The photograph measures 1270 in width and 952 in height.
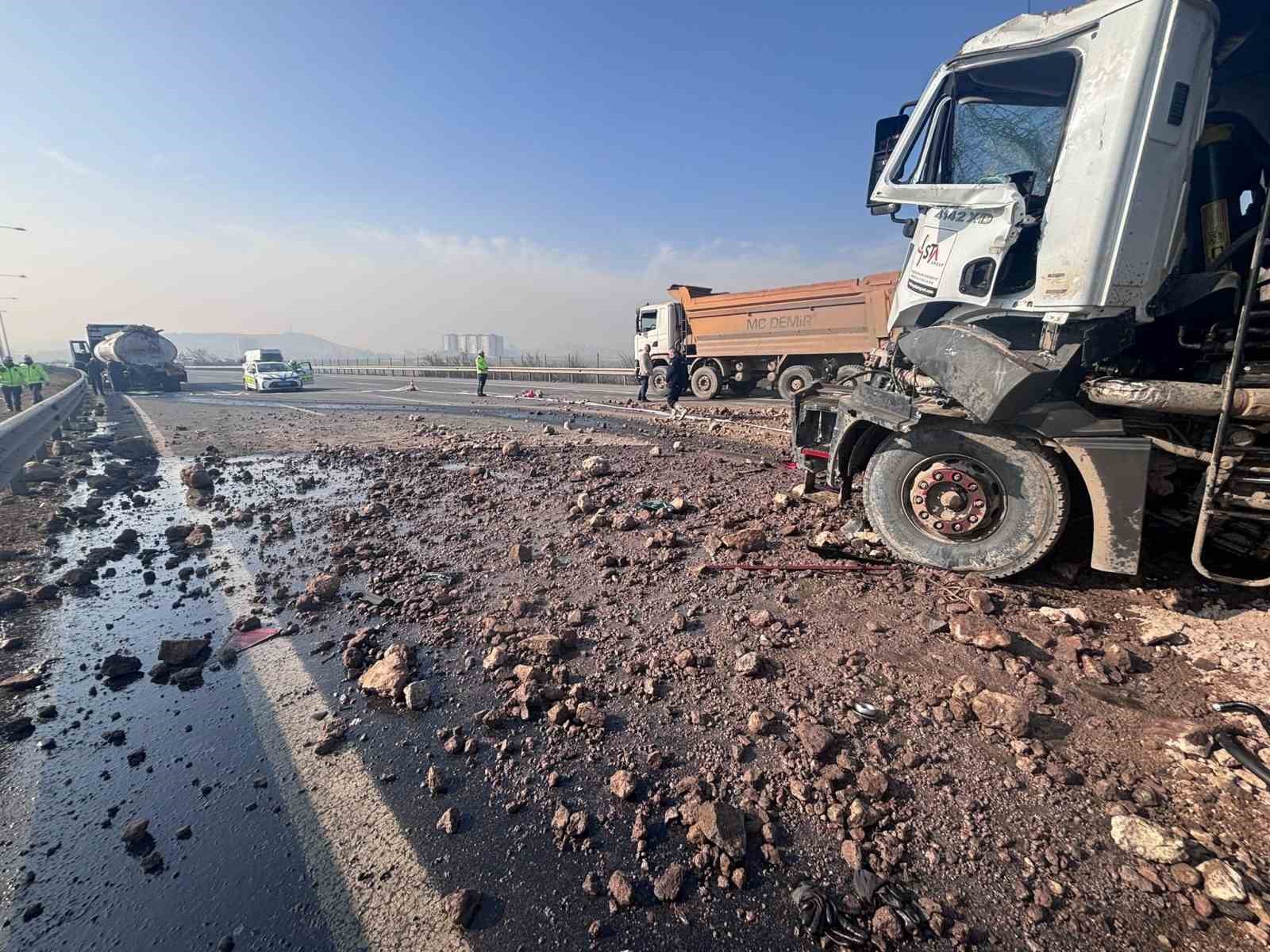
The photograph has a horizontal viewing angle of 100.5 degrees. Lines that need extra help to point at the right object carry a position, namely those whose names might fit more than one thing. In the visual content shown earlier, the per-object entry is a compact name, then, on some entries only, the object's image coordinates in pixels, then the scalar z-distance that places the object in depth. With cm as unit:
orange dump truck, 1141
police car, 2194
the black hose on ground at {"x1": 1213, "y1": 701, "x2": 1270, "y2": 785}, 181
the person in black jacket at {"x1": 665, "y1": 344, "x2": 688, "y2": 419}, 1173
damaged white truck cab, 266
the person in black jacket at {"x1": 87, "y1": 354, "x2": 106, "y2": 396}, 2171
